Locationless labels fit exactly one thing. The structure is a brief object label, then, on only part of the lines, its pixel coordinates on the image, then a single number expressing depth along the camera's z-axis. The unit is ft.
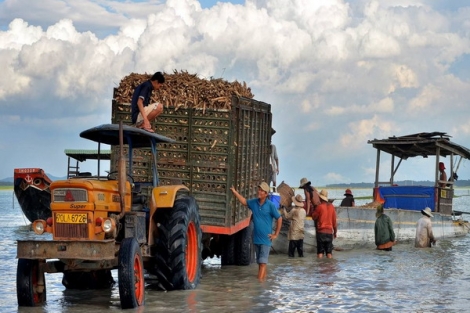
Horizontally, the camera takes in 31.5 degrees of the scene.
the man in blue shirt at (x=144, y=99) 39.32
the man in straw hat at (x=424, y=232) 71.36
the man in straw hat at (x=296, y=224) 61.62
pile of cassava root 45.27
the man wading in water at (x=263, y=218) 44.78
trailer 44.91
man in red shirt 61.46
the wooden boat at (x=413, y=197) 76.89
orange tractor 33.19
